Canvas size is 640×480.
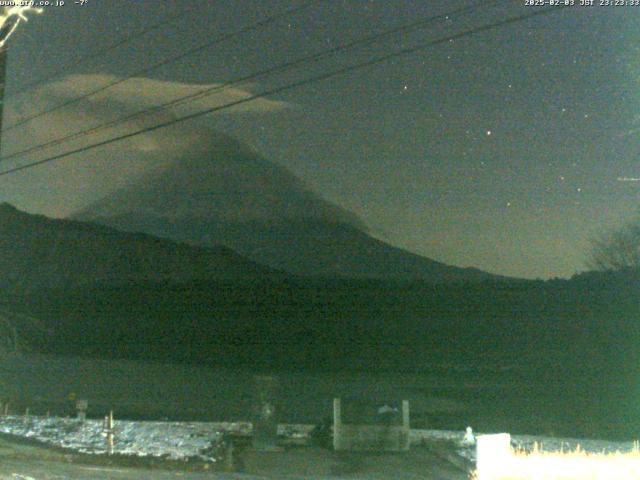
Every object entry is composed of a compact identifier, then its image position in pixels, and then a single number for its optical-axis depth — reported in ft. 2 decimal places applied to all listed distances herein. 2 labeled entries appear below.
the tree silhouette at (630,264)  158.71
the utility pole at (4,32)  44.93
